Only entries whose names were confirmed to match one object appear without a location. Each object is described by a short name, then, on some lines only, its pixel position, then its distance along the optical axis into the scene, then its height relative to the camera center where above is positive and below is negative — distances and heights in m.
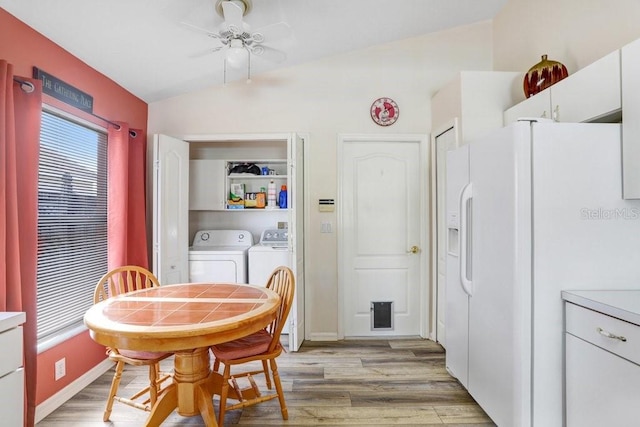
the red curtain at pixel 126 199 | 2.67 +0.13
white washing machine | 3.33 -0.48
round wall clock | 3.28 +1.00
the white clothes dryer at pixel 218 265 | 3.36 -0.53
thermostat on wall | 3.27 +0.08
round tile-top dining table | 1.51 -0.53
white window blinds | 2.17 -0.05
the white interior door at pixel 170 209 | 2.90 +0.04
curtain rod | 1.78 +0.71
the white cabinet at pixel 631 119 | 1.49 +0.43
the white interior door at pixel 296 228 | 2.96 -0.13
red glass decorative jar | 2.12 +0.90
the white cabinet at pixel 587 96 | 1.62 +0.64
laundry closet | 2.96 +0.09
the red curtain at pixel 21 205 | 1.68 +0.05
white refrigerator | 1.62 -0.13
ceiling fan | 1.91 +1.12
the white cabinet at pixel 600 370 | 1.28 -0.67
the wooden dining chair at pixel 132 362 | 1.87 -0.84
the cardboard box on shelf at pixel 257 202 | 3.65 +0.12
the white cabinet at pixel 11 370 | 1.36 -0.66
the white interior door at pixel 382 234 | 3.32 -0.21
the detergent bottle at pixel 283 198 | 3.60 +0.16
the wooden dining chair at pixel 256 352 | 1.90 -0.82
